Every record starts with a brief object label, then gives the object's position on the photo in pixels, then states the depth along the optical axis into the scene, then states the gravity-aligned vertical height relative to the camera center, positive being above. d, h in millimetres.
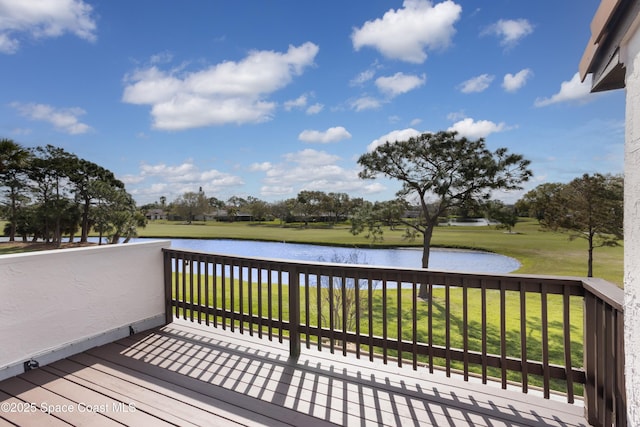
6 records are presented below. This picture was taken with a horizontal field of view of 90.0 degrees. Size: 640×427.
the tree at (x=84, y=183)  23891 +2597
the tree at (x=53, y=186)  22398 +2312
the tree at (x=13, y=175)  15695 +2598
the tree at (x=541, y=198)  13245 +490
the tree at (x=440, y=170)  11133 +1491
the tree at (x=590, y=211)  11806 -72
